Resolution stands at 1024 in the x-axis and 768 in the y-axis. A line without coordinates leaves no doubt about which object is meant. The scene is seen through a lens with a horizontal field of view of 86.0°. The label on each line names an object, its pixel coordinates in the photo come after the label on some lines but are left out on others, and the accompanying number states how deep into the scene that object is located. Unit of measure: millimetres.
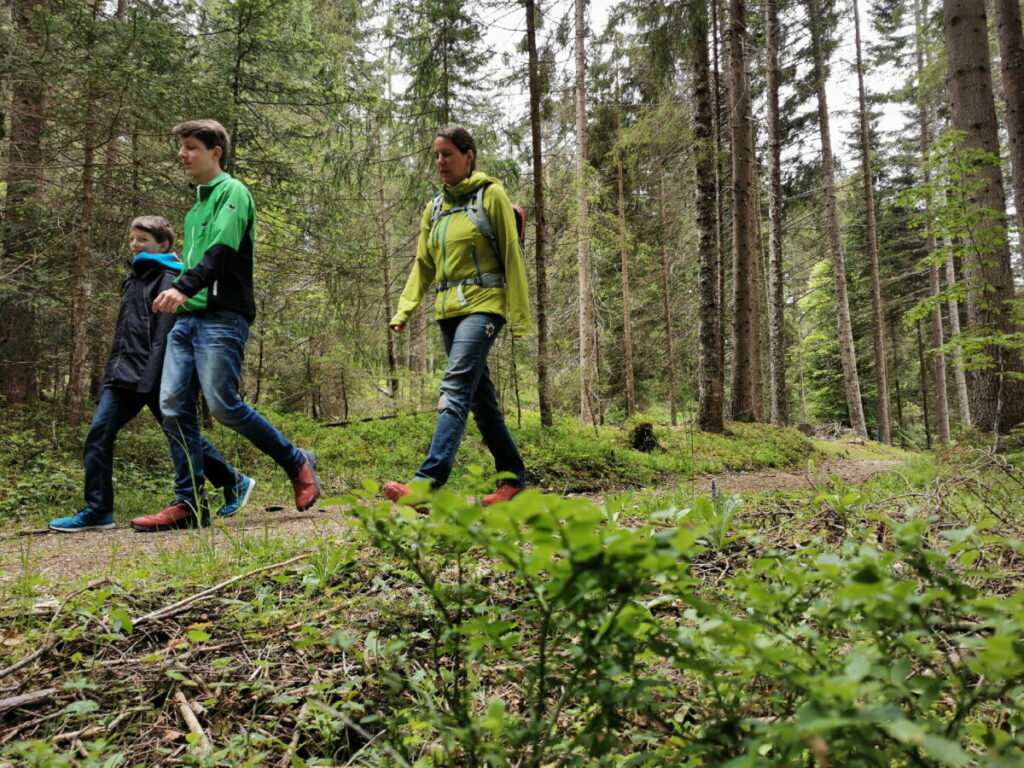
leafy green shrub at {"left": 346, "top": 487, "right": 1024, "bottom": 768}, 752
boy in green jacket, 3533
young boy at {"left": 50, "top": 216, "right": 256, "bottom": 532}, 3906
